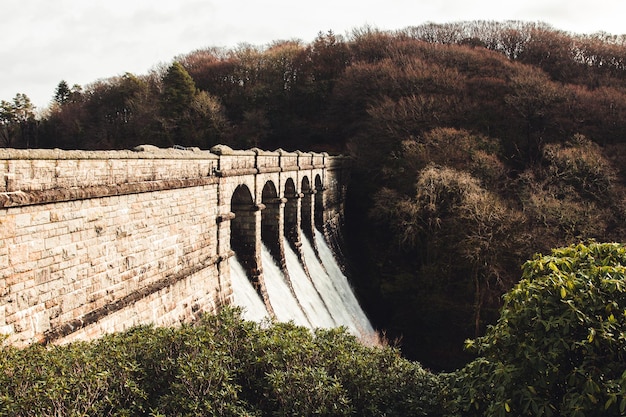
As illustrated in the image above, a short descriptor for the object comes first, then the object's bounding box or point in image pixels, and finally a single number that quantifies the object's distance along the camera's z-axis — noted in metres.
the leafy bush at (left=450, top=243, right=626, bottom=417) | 5.83
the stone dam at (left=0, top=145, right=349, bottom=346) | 7.61
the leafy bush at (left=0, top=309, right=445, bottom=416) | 5.99
